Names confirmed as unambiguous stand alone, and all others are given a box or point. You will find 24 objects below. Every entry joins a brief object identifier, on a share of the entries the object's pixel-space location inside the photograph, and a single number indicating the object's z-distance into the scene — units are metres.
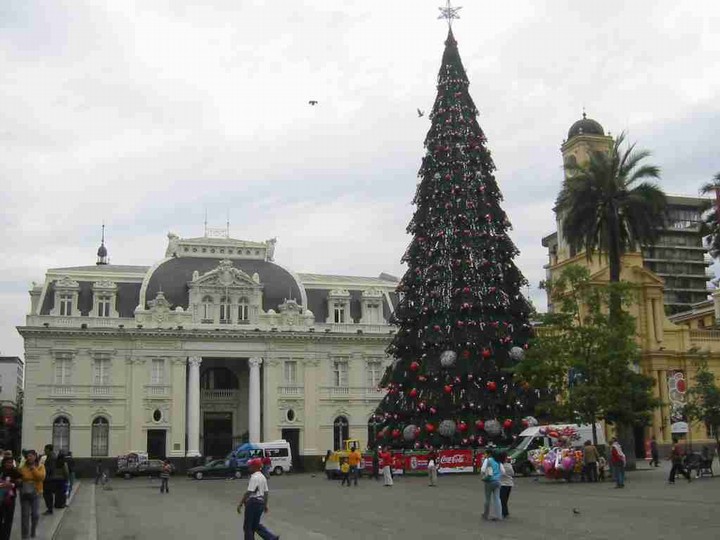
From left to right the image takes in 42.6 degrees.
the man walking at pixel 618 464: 29.62
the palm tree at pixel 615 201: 42.22
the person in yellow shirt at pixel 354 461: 38.64
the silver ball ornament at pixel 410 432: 41.06
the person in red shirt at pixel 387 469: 35.41
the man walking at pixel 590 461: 33.00
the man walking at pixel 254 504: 15.43
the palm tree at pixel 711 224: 43.06
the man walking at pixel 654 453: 44.97
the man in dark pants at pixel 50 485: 24.99
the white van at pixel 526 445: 39.00
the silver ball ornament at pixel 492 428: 40.41
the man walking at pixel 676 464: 31.38
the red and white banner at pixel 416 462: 41.16
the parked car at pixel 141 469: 60.71
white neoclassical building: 65.94
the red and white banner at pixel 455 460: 40.62
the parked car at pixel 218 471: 56.00
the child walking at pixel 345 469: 38.12
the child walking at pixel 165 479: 38.56
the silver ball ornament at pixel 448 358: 41.22
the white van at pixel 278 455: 60.34
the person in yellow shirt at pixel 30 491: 19.16
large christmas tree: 41.12
